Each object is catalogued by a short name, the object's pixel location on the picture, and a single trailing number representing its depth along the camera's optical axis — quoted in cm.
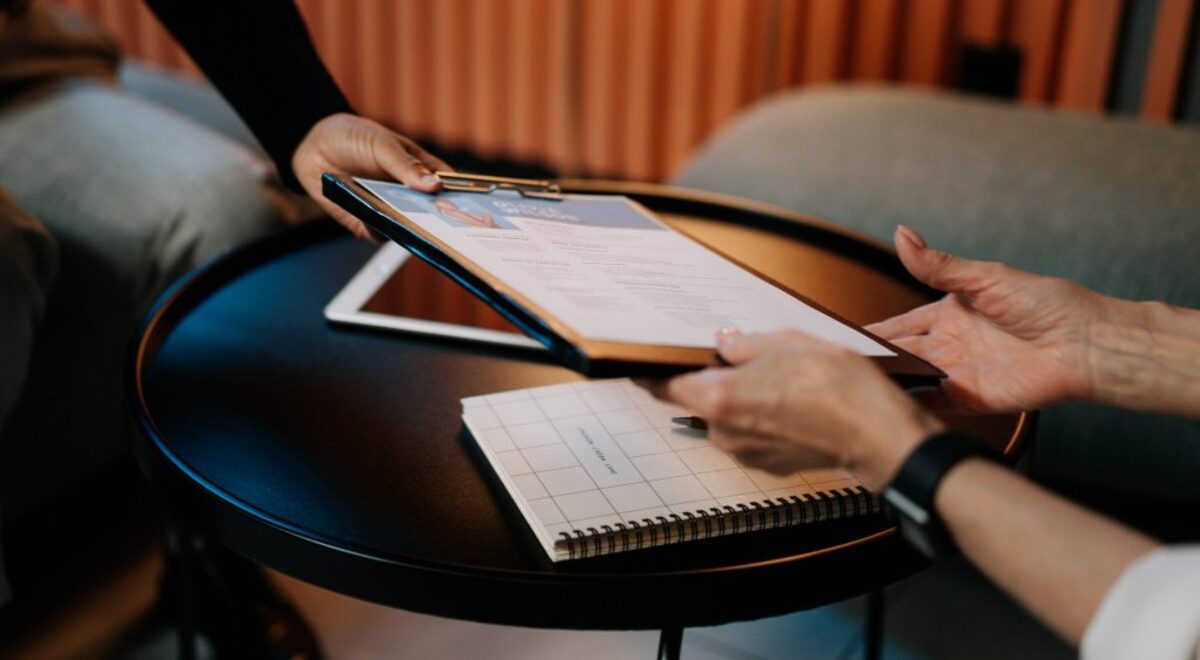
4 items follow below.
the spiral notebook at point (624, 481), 60
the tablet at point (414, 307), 88
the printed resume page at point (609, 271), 56
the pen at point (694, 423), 71
